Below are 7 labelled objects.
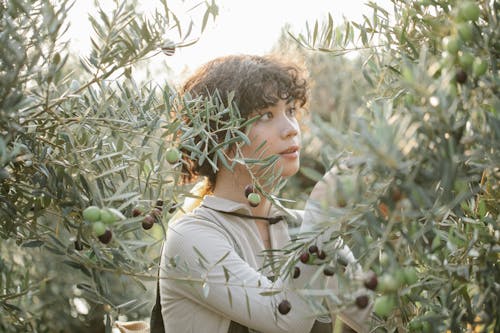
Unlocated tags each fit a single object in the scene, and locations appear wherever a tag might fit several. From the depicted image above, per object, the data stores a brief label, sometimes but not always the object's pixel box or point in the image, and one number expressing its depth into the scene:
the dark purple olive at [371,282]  1.13
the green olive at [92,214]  1.30
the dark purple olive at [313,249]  1.54
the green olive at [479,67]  1.09
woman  2.11
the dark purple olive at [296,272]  1.64
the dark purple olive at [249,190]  1.98
